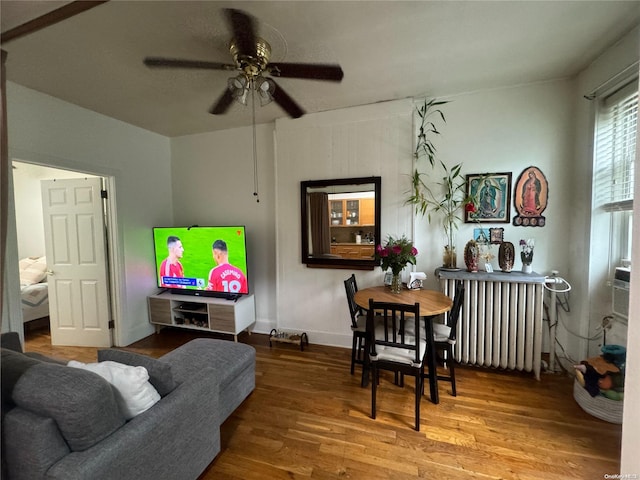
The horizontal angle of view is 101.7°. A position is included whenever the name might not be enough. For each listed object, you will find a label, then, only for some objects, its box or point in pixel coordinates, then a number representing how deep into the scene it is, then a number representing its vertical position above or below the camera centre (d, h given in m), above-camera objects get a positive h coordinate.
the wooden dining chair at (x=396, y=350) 1.72 -0.90
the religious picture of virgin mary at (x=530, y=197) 2.39 +0.25
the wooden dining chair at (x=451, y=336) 2.06 -0.88
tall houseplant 2.59 +0.38
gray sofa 0.93 -0.81
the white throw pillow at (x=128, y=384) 1.15 -0.69
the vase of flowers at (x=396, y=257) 2.32 -0.28
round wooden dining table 1.94 -0.61
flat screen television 3.05 -0.37
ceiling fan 1.49 +1.02
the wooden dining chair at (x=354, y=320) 2.28 -0.85
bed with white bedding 3.48 -0.78
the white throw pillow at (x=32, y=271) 3.77 -0.58
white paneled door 2.97 -0.35
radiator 2.20 -0.84
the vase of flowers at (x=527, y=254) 2.32 -0.27
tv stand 2.97 -0.99
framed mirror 2.78 +0.06
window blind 1.86 +0.55
